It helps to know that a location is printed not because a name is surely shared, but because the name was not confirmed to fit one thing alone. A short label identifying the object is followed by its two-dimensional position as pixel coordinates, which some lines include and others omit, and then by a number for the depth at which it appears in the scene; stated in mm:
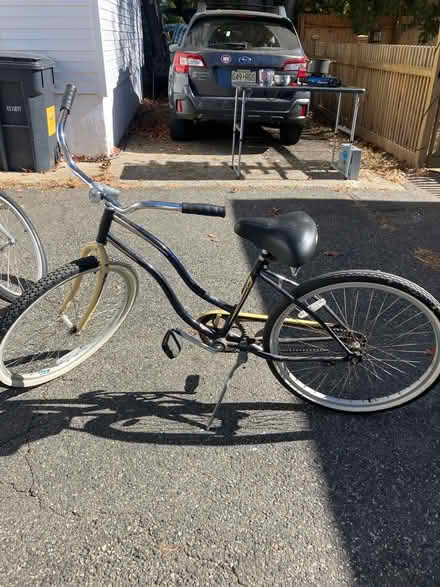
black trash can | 5746
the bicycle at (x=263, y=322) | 2203
